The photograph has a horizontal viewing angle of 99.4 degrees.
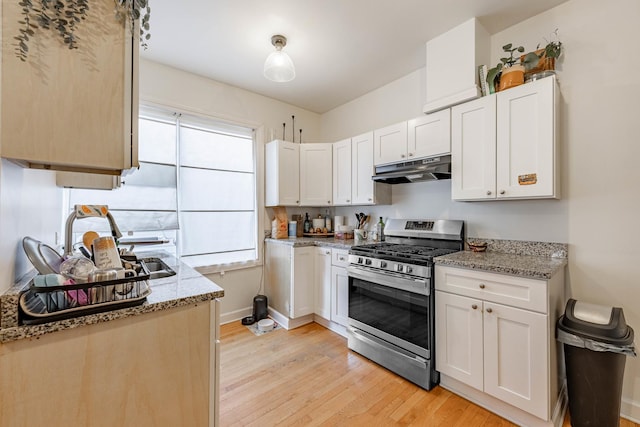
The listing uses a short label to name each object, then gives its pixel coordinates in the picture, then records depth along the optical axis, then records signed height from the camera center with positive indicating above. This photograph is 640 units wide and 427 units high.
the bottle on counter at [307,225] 3.68 -0.14
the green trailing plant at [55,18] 0.85 +0.64
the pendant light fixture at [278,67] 2.23 +1.23
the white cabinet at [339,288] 2.71 -0.74
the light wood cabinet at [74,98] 0.84 +0.40
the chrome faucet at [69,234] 1.31 -0.10
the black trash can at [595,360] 1.46 -0.81
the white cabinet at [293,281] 2.96 -0.74
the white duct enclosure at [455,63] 2.12 +1.24
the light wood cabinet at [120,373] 0.84 -0.56
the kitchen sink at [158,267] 1.47 -0.33
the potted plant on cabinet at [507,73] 1.94 +1.05
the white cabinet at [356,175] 2.95 +0.46
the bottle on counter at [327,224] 3.71 -0.12
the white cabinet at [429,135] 2.27 +0.70
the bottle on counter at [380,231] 3.07 -0.18
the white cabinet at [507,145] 1.77 +0.50
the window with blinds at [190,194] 2.60 +0.22
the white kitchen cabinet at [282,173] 3.28 +0.51
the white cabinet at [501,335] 1.54 -0.76
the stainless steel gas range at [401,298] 1.99 -0.68
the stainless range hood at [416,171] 2.28 +0.40
